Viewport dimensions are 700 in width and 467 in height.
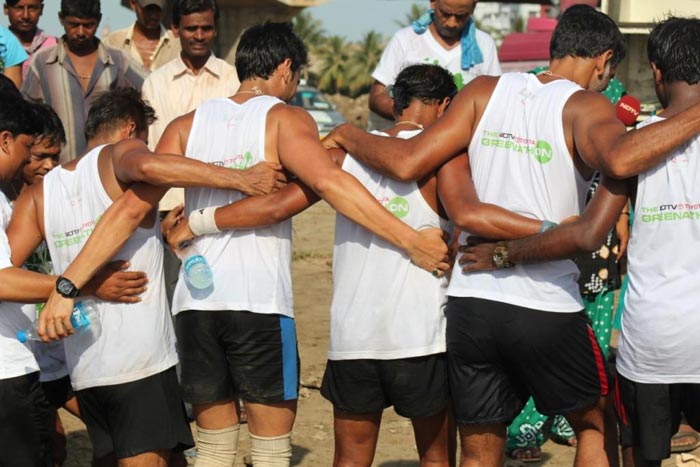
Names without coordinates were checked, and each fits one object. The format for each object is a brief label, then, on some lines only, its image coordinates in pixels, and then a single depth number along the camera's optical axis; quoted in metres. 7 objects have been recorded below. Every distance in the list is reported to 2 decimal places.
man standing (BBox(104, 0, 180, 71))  14.65
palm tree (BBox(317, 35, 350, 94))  109.29
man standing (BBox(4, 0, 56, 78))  14.13
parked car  56.84
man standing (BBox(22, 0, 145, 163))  12.86
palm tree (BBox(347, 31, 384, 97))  106.96
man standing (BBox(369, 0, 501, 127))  12.30
